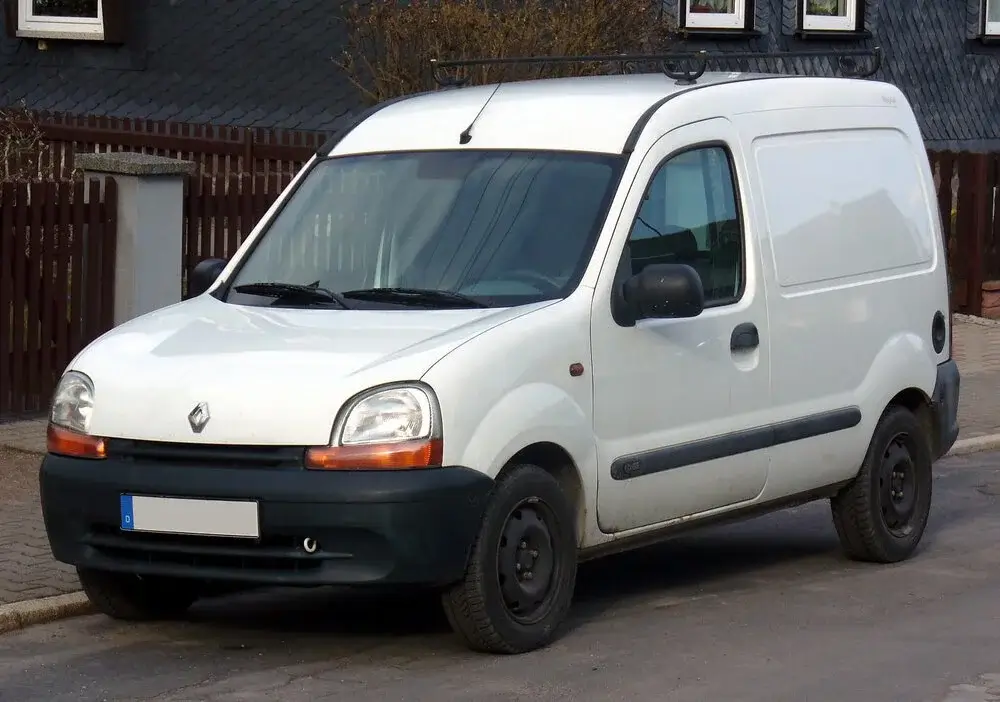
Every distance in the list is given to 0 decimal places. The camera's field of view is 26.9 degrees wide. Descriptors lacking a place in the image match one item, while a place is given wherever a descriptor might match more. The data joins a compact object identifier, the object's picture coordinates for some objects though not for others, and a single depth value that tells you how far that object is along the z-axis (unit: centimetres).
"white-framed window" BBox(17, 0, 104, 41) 2161
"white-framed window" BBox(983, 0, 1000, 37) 2425
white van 652
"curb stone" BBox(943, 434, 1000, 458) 1203
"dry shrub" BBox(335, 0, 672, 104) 1509
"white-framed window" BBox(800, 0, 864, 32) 2220
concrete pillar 1263
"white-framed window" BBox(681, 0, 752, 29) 2109
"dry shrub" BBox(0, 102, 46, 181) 1717
